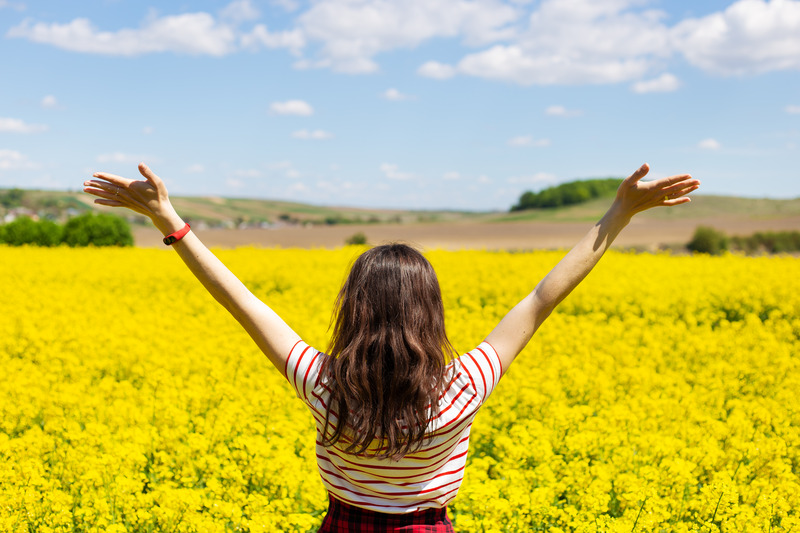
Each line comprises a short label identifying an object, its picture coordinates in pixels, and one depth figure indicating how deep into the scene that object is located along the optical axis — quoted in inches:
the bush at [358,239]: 1078.8
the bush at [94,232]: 764.6
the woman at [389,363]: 66.1
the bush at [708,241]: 1022.4
